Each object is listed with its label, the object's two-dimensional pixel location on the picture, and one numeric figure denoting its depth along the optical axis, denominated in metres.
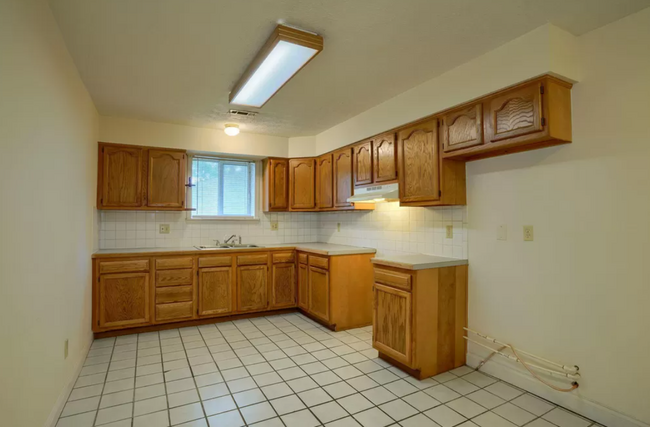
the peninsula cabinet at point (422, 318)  2.71
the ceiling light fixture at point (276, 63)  2.17
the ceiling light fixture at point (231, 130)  4.12
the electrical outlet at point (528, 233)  2.50
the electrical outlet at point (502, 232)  2.67
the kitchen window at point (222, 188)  4.66
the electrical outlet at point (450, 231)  3.11
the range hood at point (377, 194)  3.29
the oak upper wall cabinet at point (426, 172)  2.90
